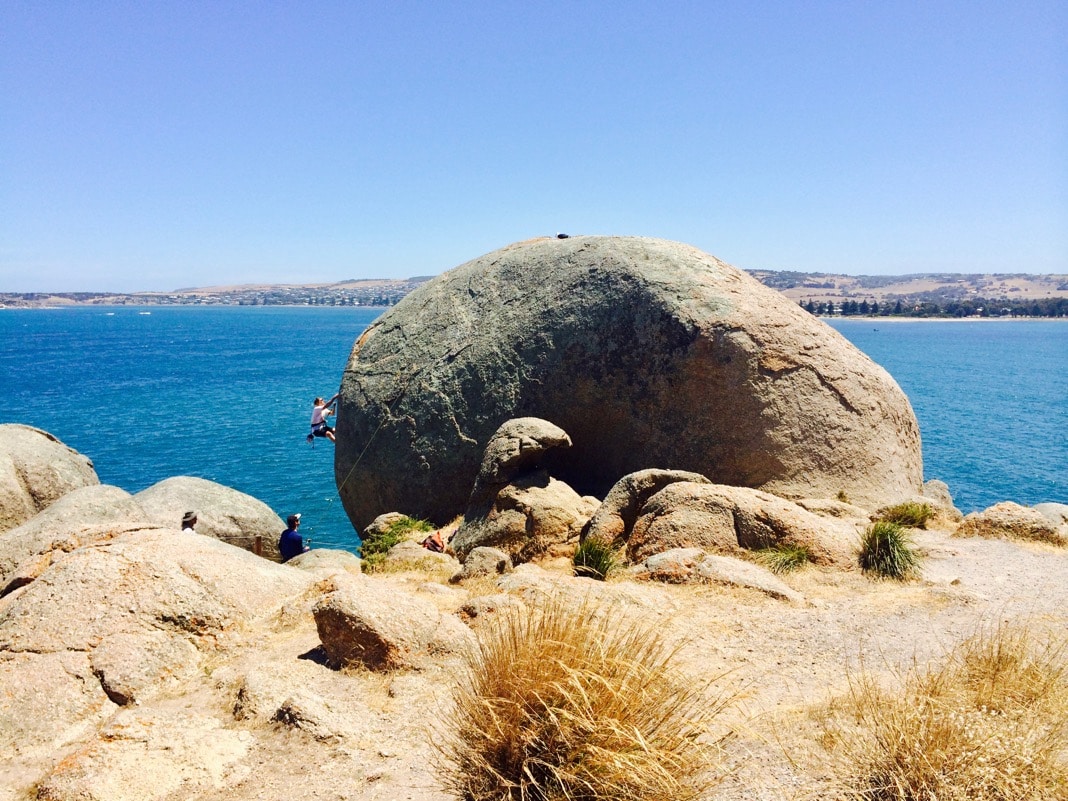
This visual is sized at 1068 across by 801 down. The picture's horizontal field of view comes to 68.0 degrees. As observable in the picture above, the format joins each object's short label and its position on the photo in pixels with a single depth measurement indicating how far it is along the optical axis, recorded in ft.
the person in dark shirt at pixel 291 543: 61.21
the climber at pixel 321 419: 80.59
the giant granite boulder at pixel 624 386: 55.62
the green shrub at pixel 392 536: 57.16
